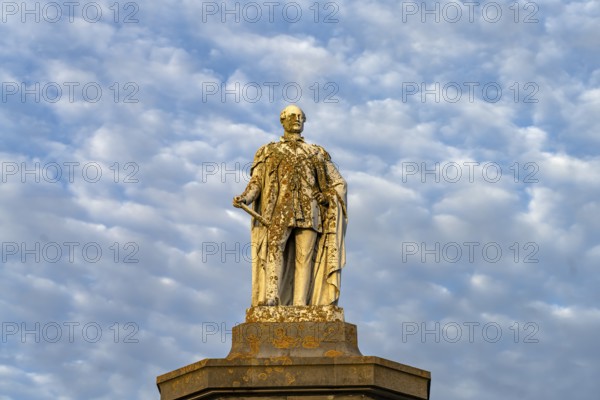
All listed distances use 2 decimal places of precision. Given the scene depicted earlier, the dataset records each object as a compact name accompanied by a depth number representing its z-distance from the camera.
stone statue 23.72
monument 21.83
